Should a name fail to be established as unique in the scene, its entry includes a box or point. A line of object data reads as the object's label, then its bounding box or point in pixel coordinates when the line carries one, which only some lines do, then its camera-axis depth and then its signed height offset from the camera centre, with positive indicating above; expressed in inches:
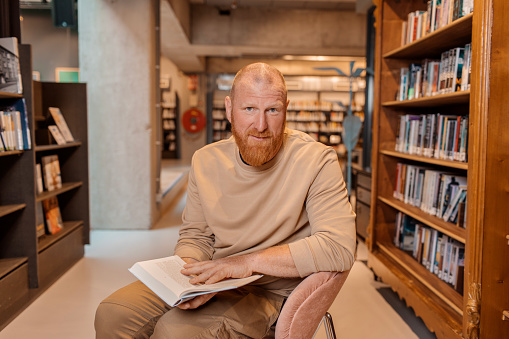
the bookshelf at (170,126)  537.3 +5.5
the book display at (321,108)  475.2 +26.5
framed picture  337.0 +43.4
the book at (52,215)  140.9 -28.1
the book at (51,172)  138.6 -13.8
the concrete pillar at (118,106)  196.5 +10.6
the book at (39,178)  132.4 -15.0
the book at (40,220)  135.4 -28.1
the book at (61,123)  149.3 +2.3
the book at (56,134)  143.0 -1.6
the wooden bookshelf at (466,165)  73.4 -6.5
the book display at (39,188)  110.7 -17.9
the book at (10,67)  107.1 +15.3
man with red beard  54.4 -13.0
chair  54.6 -21.6
